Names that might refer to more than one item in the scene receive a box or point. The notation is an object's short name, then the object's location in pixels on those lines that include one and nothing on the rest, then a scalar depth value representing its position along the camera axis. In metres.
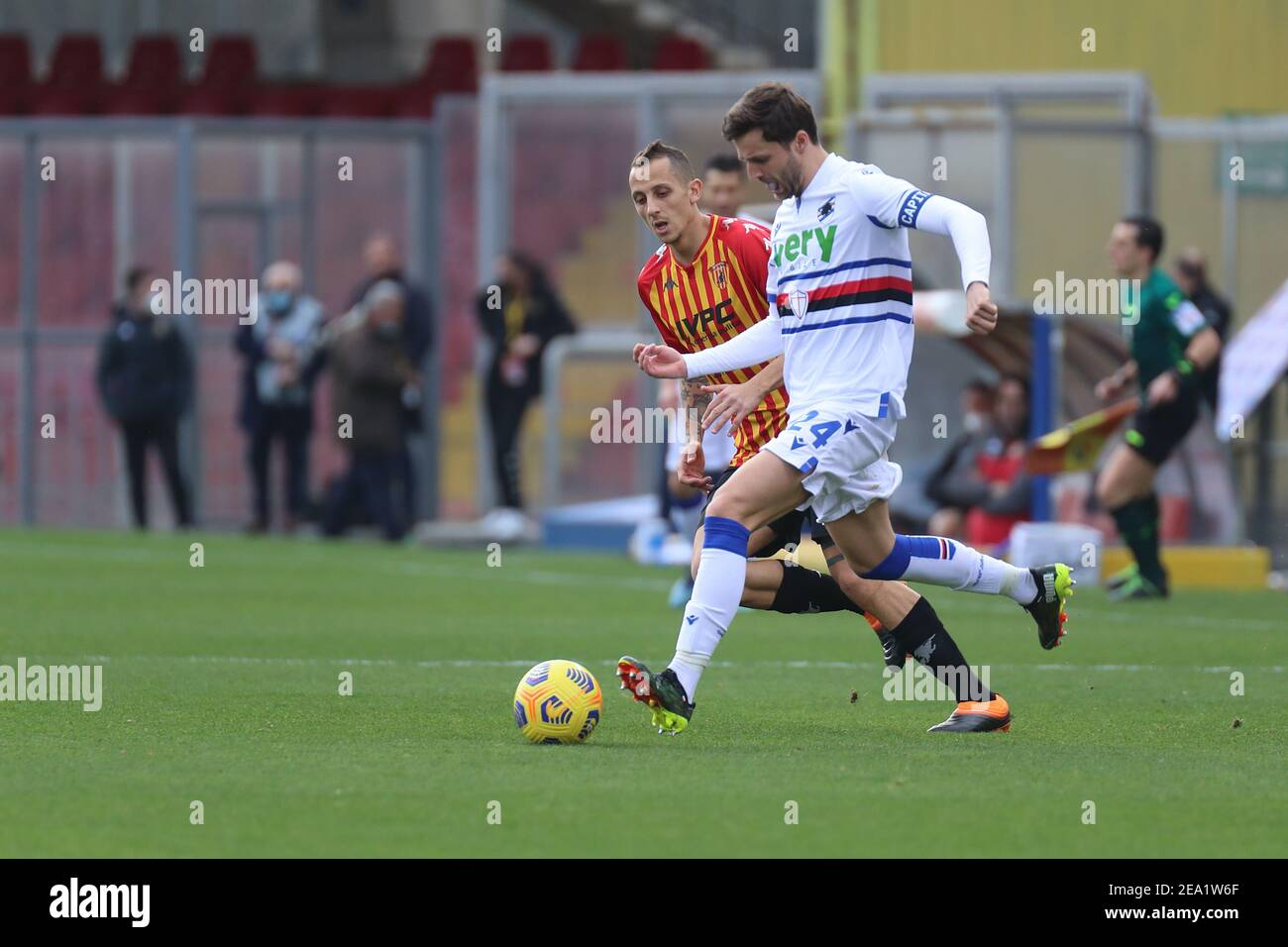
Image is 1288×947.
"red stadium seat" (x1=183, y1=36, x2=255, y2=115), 25.17
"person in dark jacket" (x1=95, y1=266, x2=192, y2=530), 20.88
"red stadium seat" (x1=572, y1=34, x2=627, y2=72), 24.72
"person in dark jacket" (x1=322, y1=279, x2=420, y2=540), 20.22
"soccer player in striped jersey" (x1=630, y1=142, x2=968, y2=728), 8.16
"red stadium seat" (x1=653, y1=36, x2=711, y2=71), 25.47
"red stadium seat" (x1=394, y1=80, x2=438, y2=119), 24.25
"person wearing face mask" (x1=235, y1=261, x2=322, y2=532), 20.78
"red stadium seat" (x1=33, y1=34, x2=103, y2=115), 25.07
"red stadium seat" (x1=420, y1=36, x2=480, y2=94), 24.83
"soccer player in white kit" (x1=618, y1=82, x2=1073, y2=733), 7.39
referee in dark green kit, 13.91
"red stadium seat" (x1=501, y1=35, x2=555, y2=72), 24.70
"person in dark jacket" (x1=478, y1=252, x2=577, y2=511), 20.27
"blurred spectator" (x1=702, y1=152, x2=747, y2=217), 11.12
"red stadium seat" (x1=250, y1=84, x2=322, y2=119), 24.50
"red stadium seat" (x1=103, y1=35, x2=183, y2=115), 25.22
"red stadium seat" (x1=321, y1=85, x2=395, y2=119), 24.27
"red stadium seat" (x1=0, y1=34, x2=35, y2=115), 25.73
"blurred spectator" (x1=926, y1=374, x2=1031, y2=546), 17.23
